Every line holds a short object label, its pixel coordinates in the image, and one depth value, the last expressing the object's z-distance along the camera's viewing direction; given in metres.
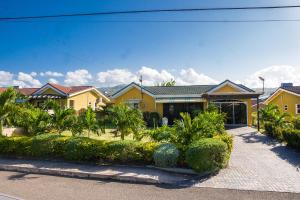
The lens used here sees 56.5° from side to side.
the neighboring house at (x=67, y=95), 39.48
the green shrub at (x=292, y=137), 16.73
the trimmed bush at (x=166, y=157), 12.31
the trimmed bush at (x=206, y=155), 11.46
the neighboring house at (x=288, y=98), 39.09
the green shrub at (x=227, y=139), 13.86
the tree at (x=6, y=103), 17.17
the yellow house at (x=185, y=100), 32.81
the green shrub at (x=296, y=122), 23.27
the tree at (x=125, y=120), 15.68
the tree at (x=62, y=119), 17.06
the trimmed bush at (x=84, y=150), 13.41
